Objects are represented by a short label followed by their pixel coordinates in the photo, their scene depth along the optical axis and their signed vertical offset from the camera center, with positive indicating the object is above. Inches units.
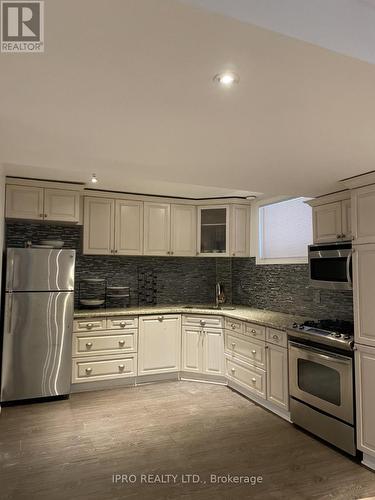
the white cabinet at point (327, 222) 122.6 +17.6
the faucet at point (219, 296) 190.4 -15.5
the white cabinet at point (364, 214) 101.1 +16.7
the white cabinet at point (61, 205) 152.7 +29.2
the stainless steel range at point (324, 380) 104.0 -36.8
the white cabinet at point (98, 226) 167.0 +21.6
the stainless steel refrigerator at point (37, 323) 137.5 -22.5
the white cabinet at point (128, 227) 173.5 +21.6
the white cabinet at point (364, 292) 99.6 -7.0
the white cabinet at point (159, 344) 164.6 -37.0
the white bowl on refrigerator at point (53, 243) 152.8 +11.8
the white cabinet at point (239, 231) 184.2 +21.1
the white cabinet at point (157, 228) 180.1 +21.9
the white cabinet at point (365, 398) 96.6 -37.5
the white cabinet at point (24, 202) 147.2 +29.4
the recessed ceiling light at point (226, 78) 51.1 +29.3
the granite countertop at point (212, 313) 141.9 -21.0
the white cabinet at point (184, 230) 186.2 +21.6
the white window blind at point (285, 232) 154.6 +18.3
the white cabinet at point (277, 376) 127.3 -41.2
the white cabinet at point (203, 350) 165.5 -40.1
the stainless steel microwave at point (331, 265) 111.8 +1.4
